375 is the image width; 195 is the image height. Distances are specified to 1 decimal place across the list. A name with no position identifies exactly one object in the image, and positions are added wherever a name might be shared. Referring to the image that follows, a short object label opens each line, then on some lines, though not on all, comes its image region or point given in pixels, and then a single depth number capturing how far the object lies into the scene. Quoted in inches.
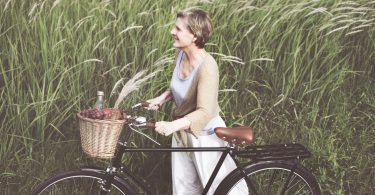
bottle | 284.3
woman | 291.0
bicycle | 287.1
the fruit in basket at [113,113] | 276.5
